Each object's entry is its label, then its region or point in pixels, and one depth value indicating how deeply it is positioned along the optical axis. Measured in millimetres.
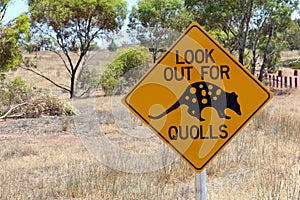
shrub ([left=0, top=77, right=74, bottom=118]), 16703
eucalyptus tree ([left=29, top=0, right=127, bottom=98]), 23781
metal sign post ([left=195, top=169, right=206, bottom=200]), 3521
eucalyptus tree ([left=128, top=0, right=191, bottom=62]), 28367
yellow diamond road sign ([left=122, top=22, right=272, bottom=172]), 3535
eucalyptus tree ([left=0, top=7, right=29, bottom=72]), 13766
